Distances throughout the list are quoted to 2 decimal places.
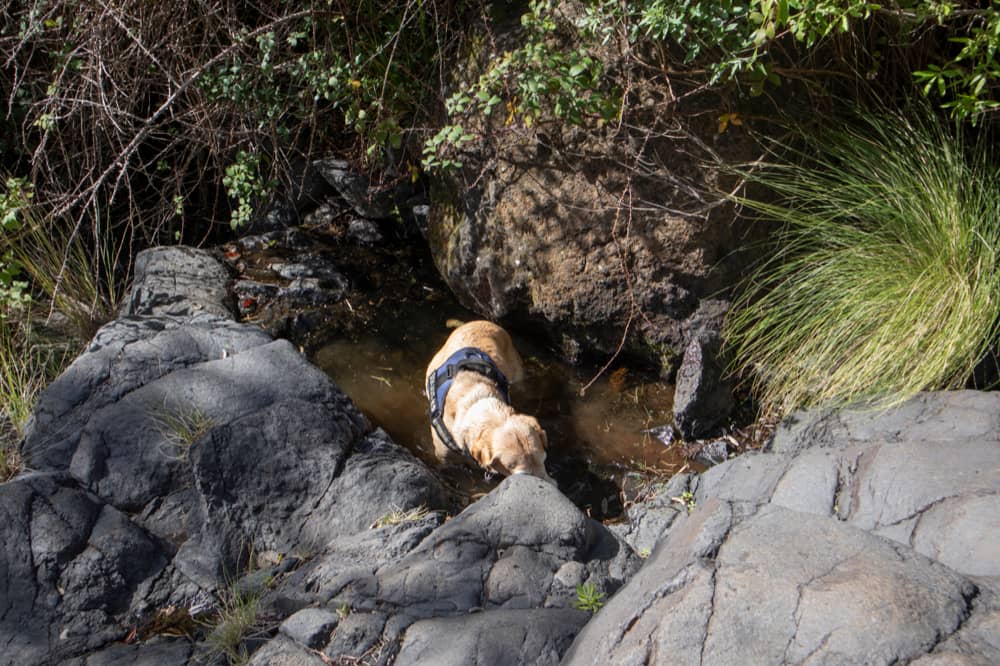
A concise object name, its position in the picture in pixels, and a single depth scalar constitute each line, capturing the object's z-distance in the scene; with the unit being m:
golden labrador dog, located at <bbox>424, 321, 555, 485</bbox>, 4.36
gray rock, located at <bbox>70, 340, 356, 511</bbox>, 3.89
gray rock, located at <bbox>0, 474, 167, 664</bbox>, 3.26
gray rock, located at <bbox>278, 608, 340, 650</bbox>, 2.95
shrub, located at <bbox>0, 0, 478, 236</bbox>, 5.47
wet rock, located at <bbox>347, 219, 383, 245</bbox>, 6.87
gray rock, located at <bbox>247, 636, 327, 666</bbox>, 2.88
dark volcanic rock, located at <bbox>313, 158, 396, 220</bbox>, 6.64
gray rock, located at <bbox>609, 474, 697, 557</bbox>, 3.88
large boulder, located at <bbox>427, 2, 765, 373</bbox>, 4.92
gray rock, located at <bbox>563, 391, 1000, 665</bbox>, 2.04
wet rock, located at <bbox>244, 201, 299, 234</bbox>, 6.95
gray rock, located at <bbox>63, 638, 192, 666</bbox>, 3.07
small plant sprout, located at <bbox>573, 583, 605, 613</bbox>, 2.90
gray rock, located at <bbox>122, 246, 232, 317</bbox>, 5.48
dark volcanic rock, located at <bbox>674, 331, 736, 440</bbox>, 4.71
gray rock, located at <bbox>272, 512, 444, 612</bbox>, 3.19
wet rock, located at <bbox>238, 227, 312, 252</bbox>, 6.80
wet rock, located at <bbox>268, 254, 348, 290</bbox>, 6.34
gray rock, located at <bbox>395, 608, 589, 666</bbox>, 2.67
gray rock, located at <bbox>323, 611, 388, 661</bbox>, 2.87
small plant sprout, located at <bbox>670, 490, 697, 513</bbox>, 4.14
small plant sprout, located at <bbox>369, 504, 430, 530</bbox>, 3.71
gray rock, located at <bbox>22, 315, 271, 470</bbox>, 4.10
